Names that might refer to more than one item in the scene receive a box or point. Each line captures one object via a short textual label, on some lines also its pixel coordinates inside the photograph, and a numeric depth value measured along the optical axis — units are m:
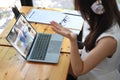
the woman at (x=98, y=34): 1.14
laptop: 1.29
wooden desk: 1.18
